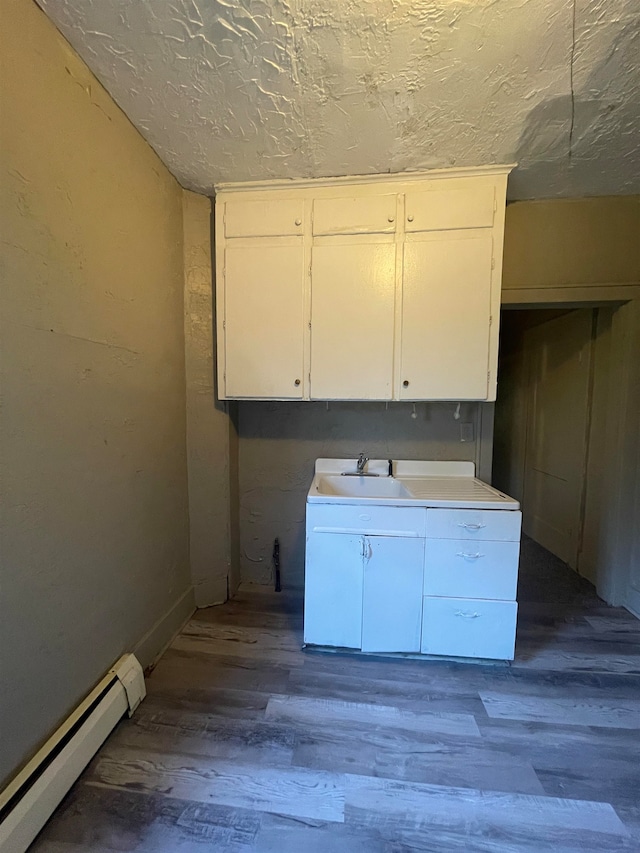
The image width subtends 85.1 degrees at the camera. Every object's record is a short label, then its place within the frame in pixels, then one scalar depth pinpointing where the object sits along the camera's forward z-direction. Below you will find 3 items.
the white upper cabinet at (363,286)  1.75
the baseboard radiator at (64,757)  0.94
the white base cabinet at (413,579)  1.64
